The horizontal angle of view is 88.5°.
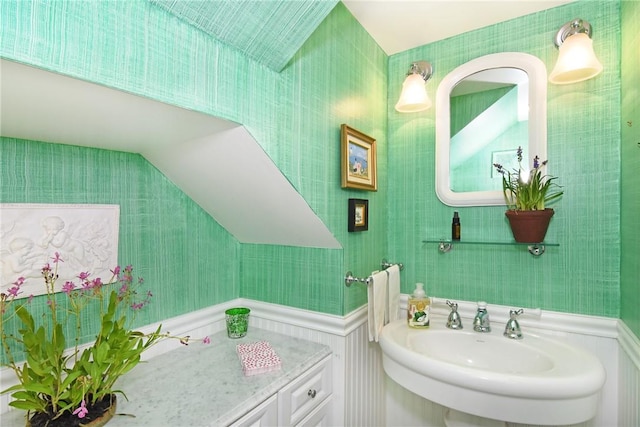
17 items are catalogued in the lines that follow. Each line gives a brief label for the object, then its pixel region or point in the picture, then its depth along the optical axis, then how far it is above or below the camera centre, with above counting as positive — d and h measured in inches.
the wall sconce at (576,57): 48.6 +23.8
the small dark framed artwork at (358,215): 55.6 +0.1
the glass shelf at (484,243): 56.1 -5.2
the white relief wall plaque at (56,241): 36.6 -3.1
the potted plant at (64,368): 30.8 -15.1
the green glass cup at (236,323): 57.2 -18.7
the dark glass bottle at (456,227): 62.6 -2.2
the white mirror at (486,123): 57.1 +17.2
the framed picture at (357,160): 54.2 +9.9
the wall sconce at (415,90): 62.6 +24.1
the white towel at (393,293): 60.7 -14.7
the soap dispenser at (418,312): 57.1 -17.0
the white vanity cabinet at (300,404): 39.8 -25.4
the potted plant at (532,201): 52.8 +2.3
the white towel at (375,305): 55.0 -15.2
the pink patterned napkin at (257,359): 44.1 -19.8
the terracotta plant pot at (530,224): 52.5 -1.4
